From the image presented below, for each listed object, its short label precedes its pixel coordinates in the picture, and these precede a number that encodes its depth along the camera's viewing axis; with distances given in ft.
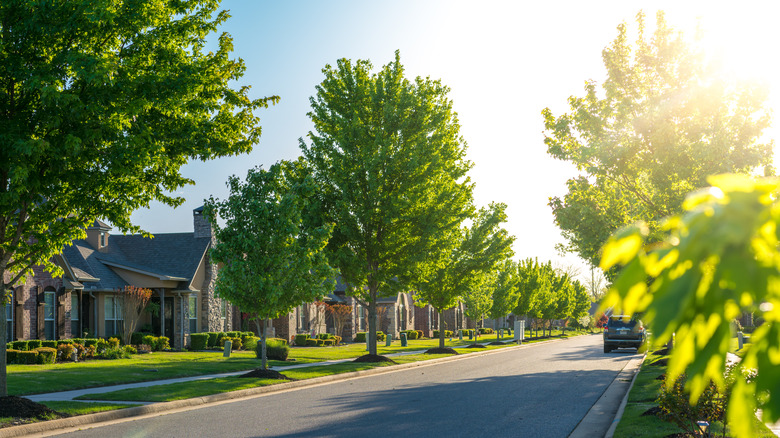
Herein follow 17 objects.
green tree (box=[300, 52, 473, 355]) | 97.09
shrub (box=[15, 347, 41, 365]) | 87.35
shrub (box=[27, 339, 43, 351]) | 95.73
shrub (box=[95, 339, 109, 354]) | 102.95
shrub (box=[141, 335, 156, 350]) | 118.42
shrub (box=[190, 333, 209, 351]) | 128.57
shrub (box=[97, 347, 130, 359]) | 100.17
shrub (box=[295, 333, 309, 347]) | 156.46
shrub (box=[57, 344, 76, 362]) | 92.48
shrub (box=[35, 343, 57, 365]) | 87.76
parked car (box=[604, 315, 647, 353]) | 123.75
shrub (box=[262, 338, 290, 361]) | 100.68
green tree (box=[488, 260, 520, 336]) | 189.26
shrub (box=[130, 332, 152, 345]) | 120.11
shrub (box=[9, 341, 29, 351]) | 94.16
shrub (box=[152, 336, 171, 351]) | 121.00
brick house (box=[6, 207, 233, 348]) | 109.60
